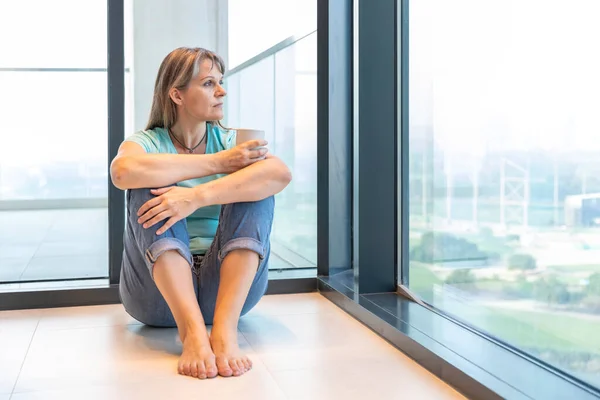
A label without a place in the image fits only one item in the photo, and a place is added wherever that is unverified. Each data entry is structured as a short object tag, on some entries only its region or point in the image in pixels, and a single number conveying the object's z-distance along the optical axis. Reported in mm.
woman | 1980
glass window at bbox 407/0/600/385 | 1621
